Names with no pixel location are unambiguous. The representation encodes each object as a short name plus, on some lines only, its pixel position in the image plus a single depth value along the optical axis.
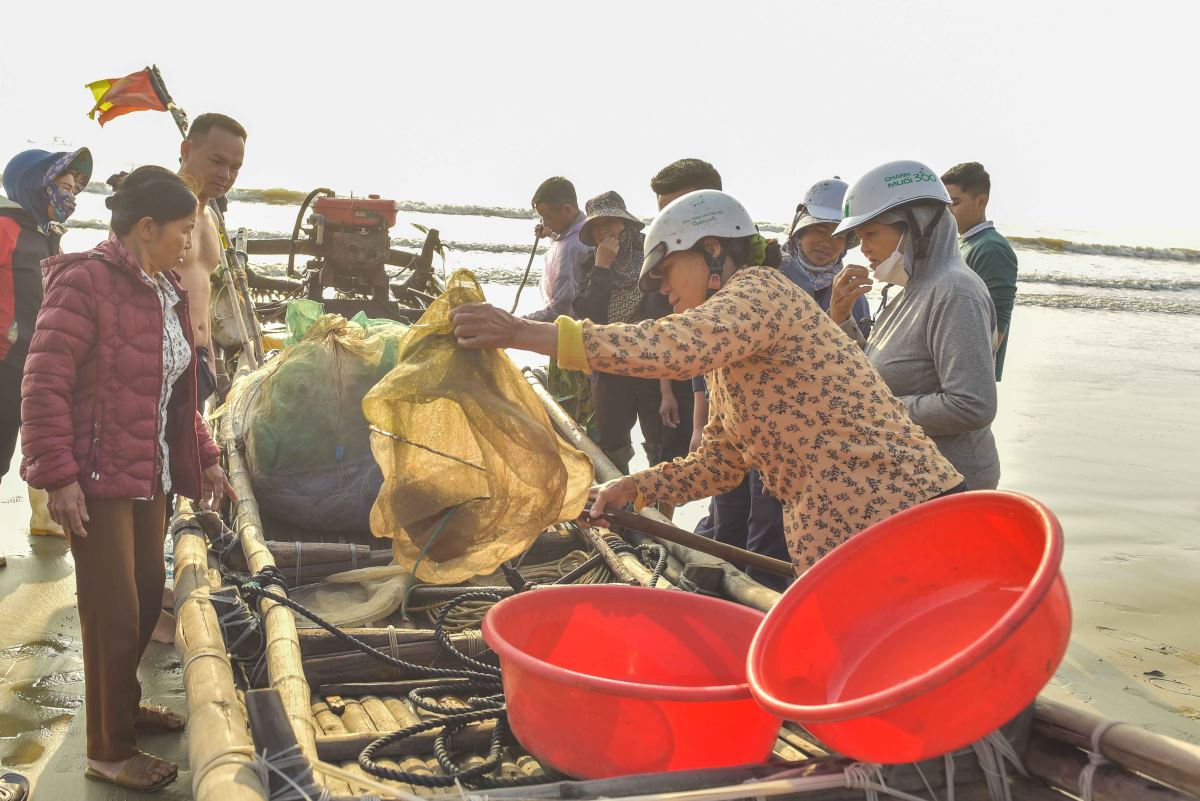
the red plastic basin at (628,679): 2.15
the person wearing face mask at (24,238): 4.44
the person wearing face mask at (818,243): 4.50
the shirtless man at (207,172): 4.36
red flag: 6.70
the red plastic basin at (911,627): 1.74
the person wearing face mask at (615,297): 5.30
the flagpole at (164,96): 6.58
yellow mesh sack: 2.86
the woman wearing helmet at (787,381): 2.45
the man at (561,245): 5.83
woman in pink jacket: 2.73
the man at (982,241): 4.48
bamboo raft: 1.97
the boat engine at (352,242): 8.48
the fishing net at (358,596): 3.55
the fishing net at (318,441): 4.41
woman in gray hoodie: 3.02
